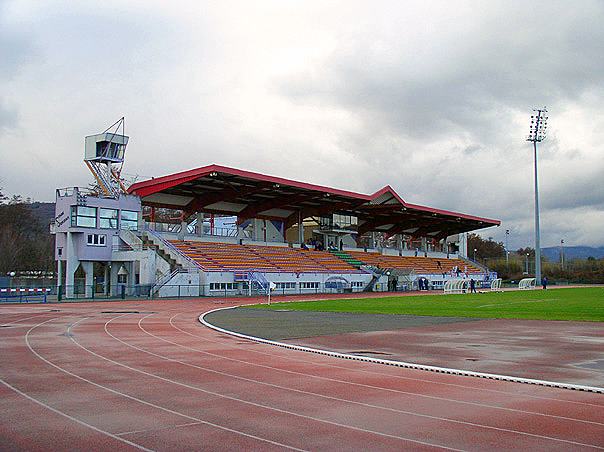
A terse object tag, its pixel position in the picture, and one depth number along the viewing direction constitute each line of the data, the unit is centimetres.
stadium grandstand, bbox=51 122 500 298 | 5194
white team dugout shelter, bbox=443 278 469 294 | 6175
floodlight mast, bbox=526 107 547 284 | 7694
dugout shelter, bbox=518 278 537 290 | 7278
